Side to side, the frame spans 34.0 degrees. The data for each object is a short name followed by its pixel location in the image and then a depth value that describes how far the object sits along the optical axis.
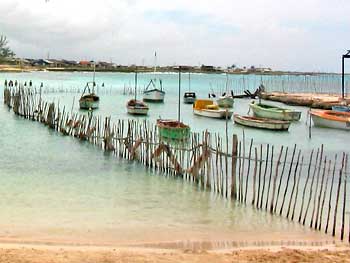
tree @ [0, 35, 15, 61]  175.07
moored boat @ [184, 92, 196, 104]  66.19
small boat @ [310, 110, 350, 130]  38.91
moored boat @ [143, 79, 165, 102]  66.50
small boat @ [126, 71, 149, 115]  49.17
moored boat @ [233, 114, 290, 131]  38.22
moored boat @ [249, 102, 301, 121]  42.38
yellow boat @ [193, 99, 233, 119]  47.01
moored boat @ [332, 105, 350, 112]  45.10
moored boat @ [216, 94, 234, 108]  59.38
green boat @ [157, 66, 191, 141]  28.09
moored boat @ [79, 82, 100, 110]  53.78
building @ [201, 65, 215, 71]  175.75
